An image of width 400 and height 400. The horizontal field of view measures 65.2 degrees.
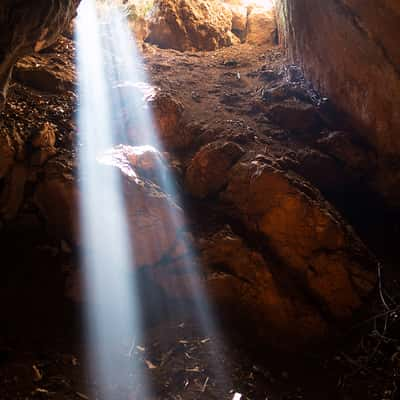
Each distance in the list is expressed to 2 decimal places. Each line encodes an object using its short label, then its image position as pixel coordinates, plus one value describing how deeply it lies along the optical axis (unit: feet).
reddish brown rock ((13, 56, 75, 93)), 18.98
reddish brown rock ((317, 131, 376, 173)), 20.90
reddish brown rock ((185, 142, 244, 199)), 18.56
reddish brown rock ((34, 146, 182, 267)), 14.61
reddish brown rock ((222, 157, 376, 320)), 15.58
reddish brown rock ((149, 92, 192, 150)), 20.57
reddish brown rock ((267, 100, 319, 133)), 22.91
